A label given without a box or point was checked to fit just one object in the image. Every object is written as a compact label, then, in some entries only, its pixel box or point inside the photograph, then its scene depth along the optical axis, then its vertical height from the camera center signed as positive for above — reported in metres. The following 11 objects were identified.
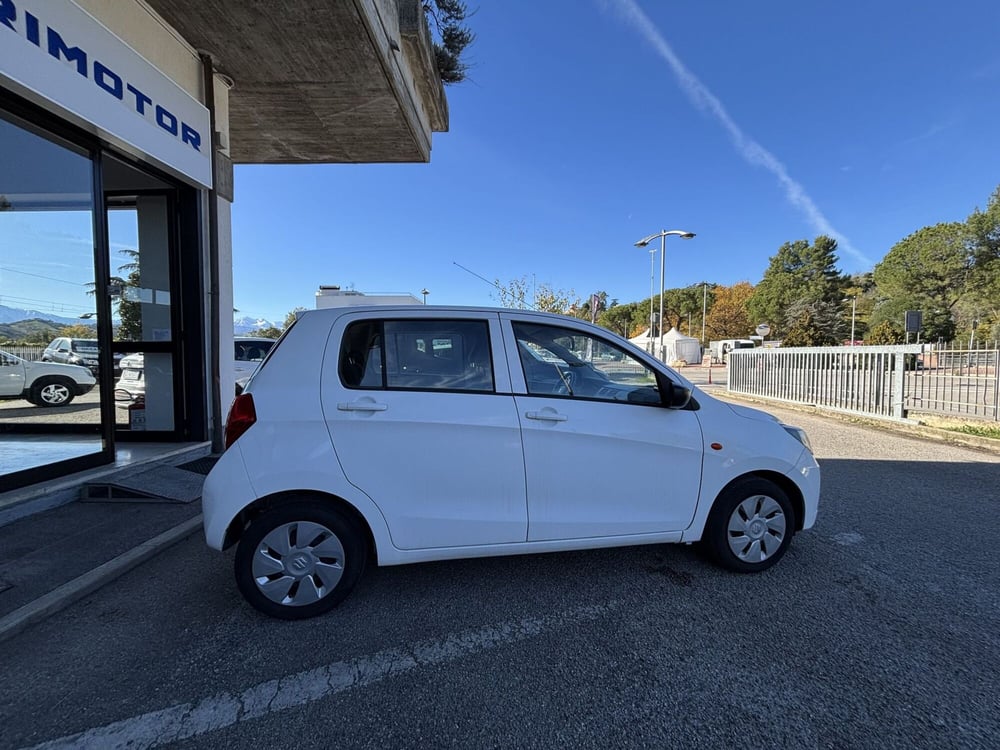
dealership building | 4.29 +2.11
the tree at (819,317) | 57.66 +5.61
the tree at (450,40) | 7.57 +5.32
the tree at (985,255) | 41.83 +10.05
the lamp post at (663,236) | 19.47 +5.21
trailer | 45.04 +1.58
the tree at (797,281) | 63.31 +10.88
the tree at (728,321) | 69.25 +5.99
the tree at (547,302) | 27.68 +3.40
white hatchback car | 2.66 -0.57
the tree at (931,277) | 45.53 +8.56
